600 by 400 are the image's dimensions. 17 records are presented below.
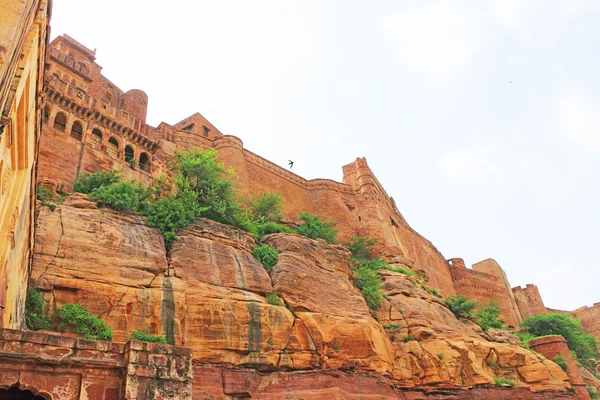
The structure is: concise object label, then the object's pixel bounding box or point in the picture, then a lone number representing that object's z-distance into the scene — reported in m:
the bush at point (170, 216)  17.44
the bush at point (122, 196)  17.27
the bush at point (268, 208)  28.97
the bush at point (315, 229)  27.04
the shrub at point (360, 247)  34.25
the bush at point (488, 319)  30.28
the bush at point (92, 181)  19.73
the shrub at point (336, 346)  17.36
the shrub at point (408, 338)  21.52
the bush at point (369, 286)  23.03
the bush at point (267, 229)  23.29
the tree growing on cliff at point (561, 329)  38.31
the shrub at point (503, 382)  21.85
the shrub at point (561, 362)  26.42
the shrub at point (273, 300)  17.30
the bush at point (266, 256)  19.58
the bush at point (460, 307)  28.67
